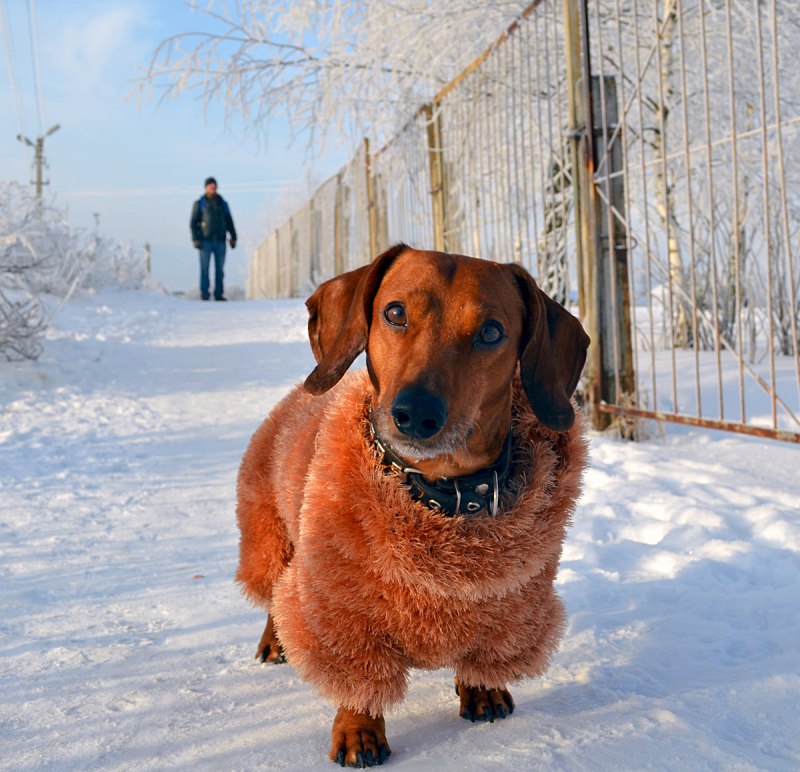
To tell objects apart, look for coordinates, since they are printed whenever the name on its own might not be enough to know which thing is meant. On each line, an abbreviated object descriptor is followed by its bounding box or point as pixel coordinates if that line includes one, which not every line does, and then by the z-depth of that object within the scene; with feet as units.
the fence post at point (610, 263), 15.98
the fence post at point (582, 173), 16.08
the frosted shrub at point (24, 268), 22.39
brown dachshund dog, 5.86
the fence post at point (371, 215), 39.04
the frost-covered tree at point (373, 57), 26.05
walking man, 49.21
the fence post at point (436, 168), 24.61
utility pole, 102.41
